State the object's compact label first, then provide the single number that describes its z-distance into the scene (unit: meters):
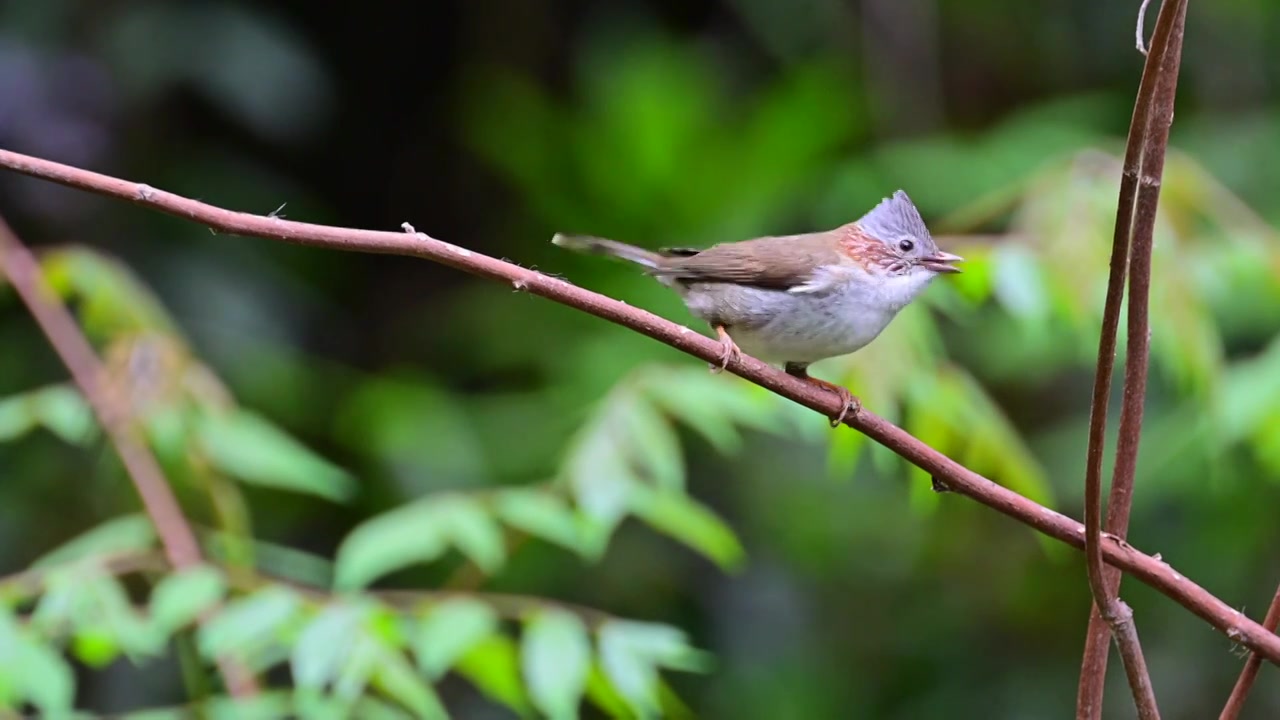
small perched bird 5.58
